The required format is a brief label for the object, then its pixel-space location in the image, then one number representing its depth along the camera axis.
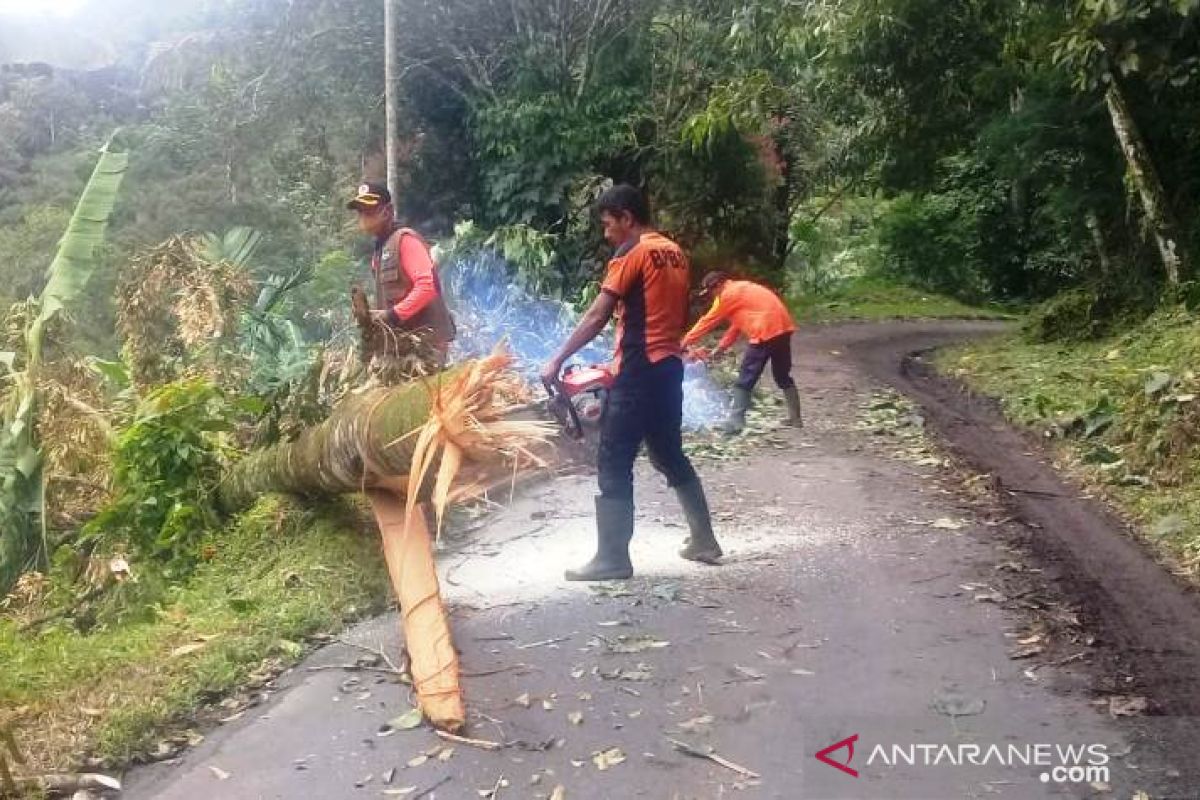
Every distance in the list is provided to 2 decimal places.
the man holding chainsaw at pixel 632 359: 5.58
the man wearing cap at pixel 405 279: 6.12
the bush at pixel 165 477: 7.12
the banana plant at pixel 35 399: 6.43
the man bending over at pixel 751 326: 9.46
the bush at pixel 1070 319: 14.40
